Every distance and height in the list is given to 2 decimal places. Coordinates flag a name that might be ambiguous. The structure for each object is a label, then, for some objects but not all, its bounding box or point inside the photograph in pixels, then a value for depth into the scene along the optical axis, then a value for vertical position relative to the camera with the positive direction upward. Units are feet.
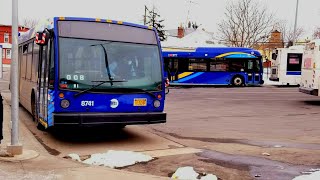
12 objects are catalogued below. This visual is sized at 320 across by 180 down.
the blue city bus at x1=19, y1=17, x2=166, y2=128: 29.22 -0.86
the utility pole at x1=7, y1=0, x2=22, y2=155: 24.79 -2.27
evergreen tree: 213.56 +20.00
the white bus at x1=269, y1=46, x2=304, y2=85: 110.32 -0.04
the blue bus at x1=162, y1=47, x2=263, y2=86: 112.78 -1.02
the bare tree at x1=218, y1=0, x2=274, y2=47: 166.26 +14.62
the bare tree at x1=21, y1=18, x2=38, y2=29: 343.42 +28.12
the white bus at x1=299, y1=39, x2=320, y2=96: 63.52 -0.78
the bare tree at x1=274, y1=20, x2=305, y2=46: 232.32 +16.44
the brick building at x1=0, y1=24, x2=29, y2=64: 250.37 +12.62
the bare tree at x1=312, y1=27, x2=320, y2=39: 217.27 +14.79
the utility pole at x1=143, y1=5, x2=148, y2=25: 191.79 +19.93
